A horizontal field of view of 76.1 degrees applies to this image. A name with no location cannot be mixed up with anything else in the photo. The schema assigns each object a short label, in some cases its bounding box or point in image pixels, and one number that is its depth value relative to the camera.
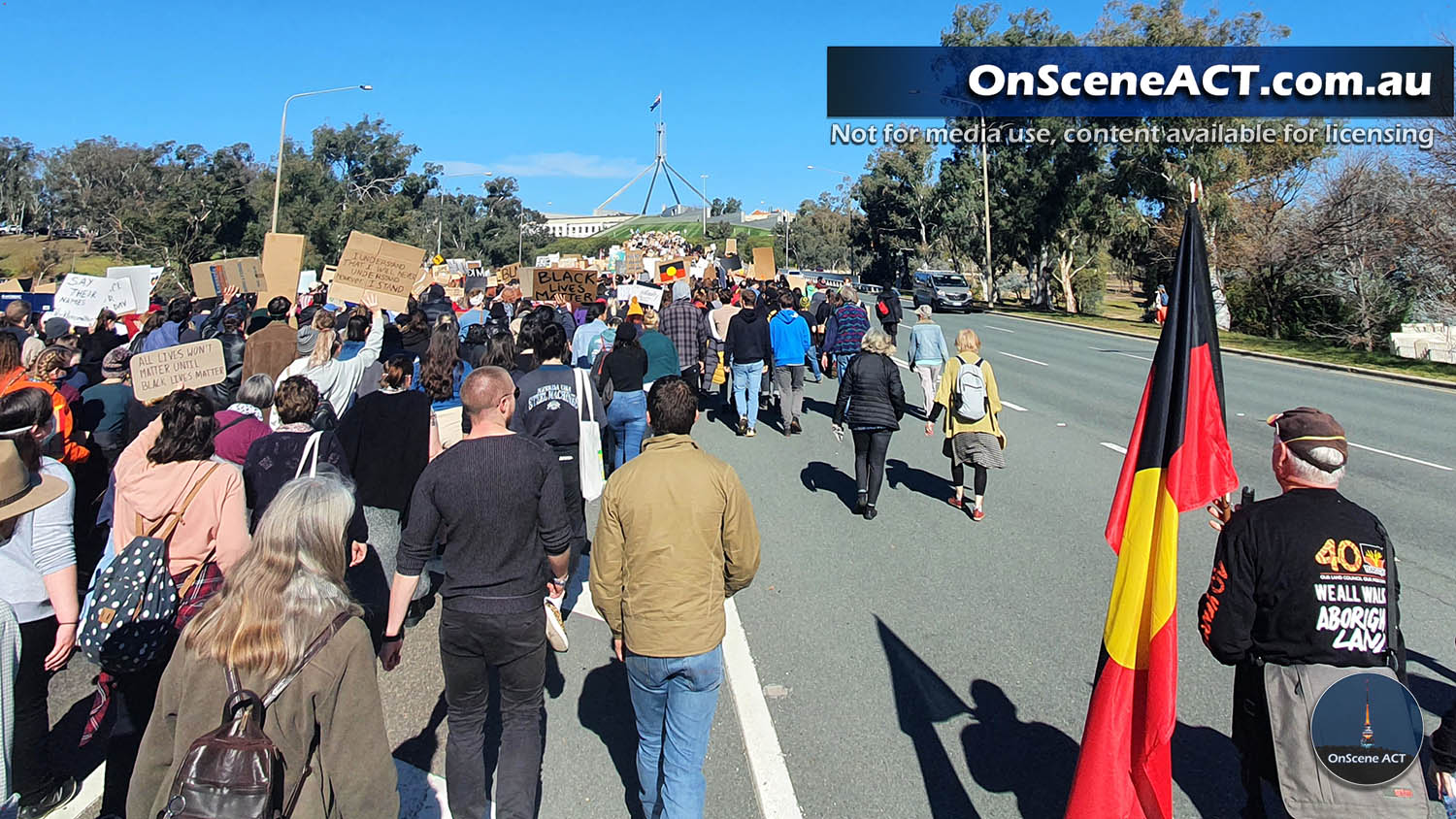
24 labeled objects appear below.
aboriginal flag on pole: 2.95
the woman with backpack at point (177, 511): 3.62
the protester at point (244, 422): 4.94
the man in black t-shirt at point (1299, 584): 2.83
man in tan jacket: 3.33
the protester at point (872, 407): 7.75
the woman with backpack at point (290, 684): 2.32
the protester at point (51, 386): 5.55
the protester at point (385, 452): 5.18
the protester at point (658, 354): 8.71
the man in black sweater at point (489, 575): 3.46
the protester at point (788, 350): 11.42
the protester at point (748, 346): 11.00
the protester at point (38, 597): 3.52
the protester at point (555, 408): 5.94
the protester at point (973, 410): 7.65
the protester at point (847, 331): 11.34
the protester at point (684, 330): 10.66
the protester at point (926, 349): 11.24
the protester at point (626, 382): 7.66
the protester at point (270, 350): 8.12
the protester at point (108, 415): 6.55
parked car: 40.75
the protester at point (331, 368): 6.84
